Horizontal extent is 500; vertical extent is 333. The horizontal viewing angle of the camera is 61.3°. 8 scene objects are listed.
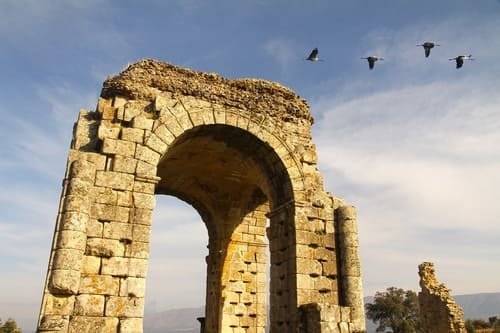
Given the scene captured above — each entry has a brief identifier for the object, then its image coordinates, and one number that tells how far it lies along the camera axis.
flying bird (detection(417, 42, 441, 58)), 8.70
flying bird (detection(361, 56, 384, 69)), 9.24
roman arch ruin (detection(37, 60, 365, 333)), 6.55
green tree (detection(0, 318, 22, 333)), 24.43
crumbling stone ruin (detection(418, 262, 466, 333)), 15.24
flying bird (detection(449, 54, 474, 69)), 8.65
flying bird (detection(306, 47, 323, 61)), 8.94
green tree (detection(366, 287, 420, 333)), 35.72
